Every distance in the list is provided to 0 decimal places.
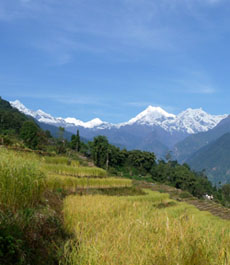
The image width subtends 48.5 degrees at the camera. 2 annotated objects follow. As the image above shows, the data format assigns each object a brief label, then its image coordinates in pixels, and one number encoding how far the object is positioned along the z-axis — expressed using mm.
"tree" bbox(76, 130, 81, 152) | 58719
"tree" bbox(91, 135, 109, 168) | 49750
